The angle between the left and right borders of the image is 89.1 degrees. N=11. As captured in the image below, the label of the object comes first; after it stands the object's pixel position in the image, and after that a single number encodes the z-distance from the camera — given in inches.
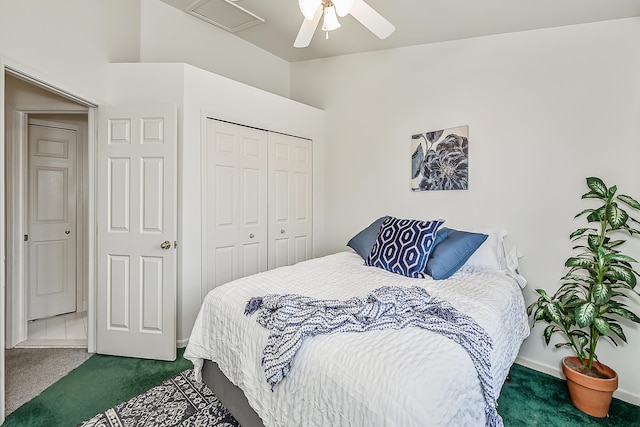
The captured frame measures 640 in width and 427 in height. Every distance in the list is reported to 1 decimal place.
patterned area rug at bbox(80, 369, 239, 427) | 72.1
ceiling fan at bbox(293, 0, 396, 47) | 69.1
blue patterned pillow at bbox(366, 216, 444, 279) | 91.0
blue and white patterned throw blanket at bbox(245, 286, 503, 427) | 50.0
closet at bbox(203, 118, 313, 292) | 116.8
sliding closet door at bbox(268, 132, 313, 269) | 137.0
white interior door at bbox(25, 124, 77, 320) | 134.0
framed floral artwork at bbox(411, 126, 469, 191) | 111.6
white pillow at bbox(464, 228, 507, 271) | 95.4
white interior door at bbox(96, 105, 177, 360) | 102.8
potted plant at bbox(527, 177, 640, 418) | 77.2
